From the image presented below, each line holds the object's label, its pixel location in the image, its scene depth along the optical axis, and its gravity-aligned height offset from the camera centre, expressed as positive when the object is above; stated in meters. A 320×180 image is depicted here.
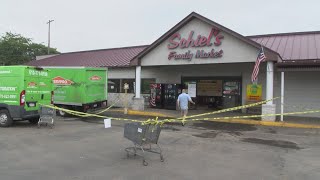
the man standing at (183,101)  11.10 -0.45
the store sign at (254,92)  13.76 +0.05
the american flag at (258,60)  11.20 +1.55
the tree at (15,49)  34.74 +6.23
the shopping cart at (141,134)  5.86 -1.06
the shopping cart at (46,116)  9.69 -1.05
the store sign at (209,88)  15.59 +0.29
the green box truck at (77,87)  12.62 +0.19
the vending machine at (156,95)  15.58 -0.23
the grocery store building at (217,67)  12.00 +1.50
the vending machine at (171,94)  15.30 -0.15
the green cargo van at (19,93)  9.49 -0.12
